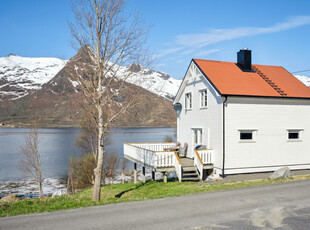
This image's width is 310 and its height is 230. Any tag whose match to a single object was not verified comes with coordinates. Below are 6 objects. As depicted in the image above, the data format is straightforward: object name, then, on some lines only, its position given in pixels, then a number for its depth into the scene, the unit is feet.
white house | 64.64
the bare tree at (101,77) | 51.34
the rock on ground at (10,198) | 74.12
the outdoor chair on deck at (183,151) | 79.77
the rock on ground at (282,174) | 54.25
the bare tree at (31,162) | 91.88
